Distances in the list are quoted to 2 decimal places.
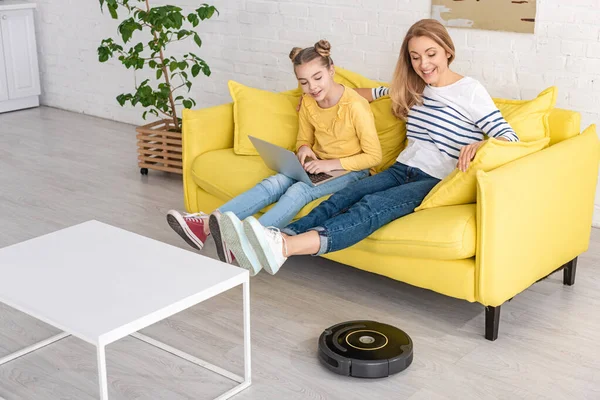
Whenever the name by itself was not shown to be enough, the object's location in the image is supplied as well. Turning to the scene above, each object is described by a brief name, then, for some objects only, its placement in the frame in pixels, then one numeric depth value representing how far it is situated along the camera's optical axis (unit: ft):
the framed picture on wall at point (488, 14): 11.62
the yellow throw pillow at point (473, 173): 8.57
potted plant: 13.62
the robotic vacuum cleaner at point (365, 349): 7.80
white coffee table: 6.40
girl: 9.80
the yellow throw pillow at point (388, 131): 10.77
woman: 8.75
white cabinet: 19.07
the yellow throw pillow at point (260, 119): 11.37
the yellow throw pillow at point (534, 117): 9.45
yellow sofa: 8.30
